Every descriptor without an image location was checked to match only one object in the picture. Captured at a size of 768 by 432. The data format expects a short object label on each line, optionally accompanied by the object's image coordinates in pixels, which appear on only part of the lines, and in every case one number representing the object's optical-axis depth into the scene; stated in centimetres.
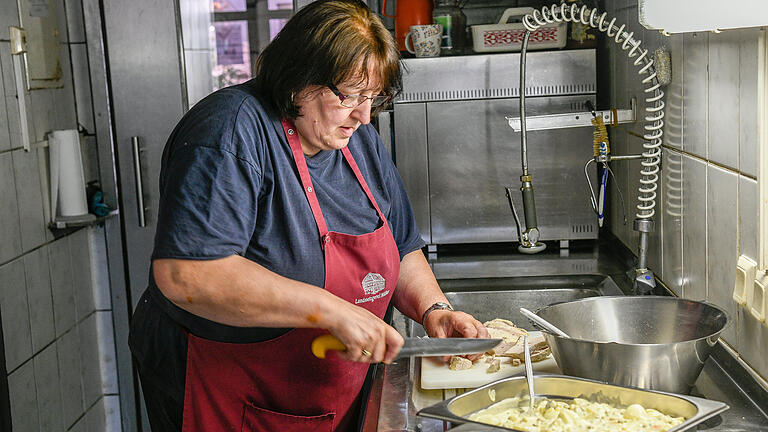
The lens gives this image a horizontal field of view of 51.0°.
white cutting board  139
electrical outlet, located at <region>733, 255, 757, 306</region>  126
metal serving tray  109
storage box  236
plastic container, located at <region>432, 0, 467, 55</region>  253
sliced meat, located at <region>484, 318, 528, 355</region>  150
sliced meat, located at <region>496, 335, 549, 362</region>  148
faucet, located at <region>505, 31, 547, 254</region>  198
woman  126
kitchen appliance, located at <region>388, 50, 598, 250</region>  234
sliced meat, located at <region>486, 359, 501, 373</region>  142
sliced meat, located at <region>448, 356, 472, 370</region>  143
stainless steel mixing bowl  121
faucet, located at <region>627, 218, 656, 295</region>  180
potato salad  112
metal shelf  241
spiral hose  176
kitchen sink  200
